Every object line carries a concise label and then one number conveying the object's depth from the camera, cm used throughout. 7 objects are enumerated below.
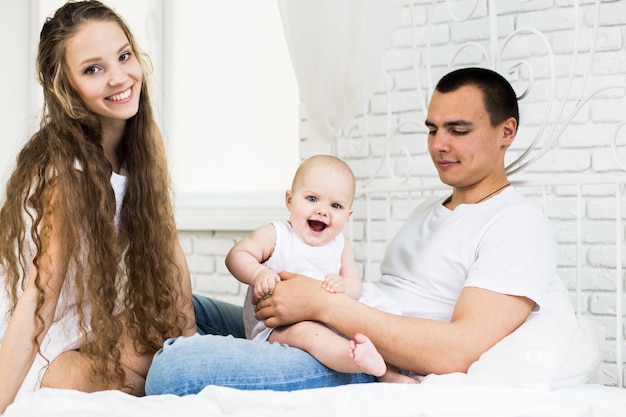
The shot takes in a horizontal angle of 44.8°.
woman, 168
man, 160
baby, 193
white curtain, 244
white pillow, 157
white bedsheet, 139
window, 362
